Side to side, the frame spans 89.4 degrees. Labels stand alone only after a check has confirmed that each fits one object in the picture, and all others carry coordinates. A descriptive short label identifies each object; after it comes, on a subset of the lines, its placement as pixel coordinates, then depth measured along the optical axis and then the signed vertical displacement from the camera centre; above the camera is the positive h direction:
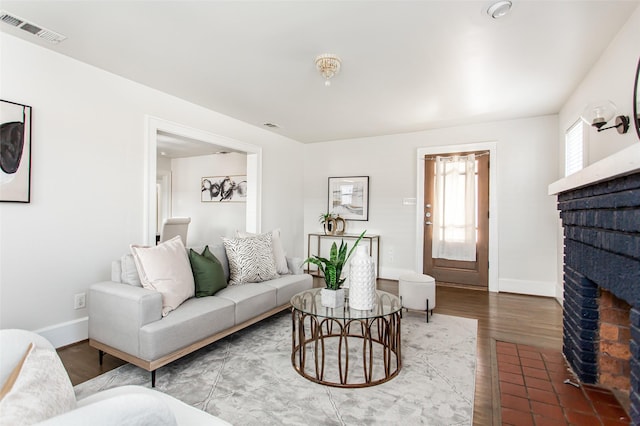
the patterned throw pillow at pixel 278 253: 3.56 -0.41
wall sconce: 2.21 +0.73
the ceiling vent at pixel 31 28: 2.16 +1.32
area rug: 1.80 -1.09
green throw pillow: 2.68 -0.49
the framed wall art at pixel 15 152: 2.34 +0.47
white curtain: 4.73 +0.13
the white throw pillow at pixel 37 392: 0.69 -0.42
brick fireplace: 1.26 -0.32
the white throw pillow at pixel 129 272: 2.38 -0.42
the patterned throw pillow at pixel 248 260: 3.13 -0.44
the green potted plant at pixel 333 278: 2.33 -0.45
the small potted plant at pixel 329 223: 5.59 -0.11
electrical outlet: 2.79 -0.74
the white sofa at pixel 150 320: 2.07 -0.73
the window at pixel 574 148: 3.31 +0.77
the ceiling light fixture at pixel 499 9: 1.94 +1.29
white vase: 2.28 -0.47
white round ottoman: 3.32 -0.79
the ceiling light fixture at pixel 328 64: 2.60 +1.25
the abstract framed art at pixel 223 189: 6.69 +0.59
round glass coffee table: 2.13 -1.03
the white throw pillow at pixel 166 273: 2.33 -0.42
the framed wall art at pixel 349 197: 5.58 +0.36
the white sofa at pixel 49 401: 0.68 -0.43
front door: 4.66 -0.35
